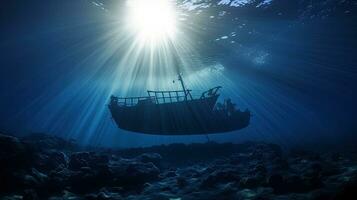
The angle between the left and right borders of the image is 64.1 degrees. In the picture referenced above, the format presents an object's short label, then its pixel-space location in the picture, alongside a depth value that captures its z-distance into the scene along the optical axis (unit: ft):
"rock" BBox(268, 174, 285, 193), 32.65
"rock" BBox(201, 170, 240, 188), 38.52
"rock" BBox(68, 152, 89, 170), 47.32
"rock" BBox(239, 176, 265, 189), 35.38
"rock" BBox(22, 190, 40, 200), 31.14
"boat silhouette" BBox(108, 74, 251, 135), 72.69
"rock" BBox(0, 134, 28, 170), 36.27
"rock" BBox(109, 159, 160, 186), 42.24
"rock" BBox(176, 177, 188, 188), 40.04
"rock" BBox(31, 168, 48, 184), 37.34
